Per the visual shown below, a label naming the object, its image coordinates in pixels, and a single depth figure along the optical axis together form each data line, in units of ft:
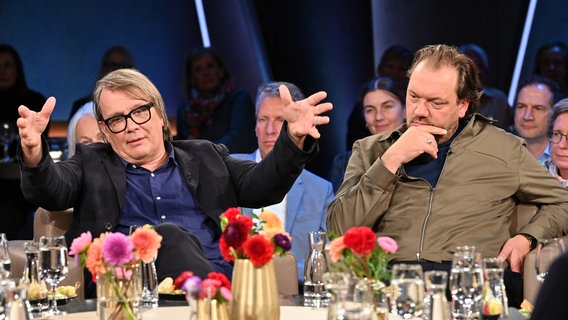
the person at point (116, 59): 43.24
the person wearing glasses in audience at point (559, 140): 28.17
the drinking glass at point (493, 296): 14.80
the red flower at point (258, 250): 15.31
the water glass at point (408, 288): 14.03
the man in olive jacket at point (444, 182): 22.93
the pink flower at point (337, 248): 15.01
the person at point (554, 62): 41.65
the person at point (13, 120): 39.17
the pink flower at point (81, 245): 15.56
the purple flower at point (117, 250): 14.90
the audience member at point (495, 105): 38.37
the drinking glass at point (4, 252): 17.48
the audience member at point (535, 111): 34.01
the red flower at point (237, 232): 15.42
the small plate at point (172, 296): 19.03
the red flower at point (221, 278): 14.84
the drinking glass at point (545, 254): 18.26
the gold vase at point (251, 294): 15.48
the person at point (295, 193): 28.94
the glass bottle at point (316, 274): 18.19
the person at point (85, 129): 28.71
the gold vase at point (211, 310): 14.42
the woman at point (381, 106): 32.24
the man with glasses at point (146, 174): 22.41
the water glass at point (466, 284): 14.89
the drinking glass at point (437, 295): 14.17
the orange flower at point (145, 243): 15.38
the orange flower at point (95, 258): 15.10
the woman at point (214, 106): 38.96
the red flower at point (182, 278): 14.85
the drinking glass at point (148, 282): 17.70
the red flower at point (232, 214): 15.87
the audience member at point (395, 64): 41.34
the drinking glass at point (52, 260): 17.74
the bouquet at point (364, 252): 14.70
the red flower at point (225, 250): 15.57
